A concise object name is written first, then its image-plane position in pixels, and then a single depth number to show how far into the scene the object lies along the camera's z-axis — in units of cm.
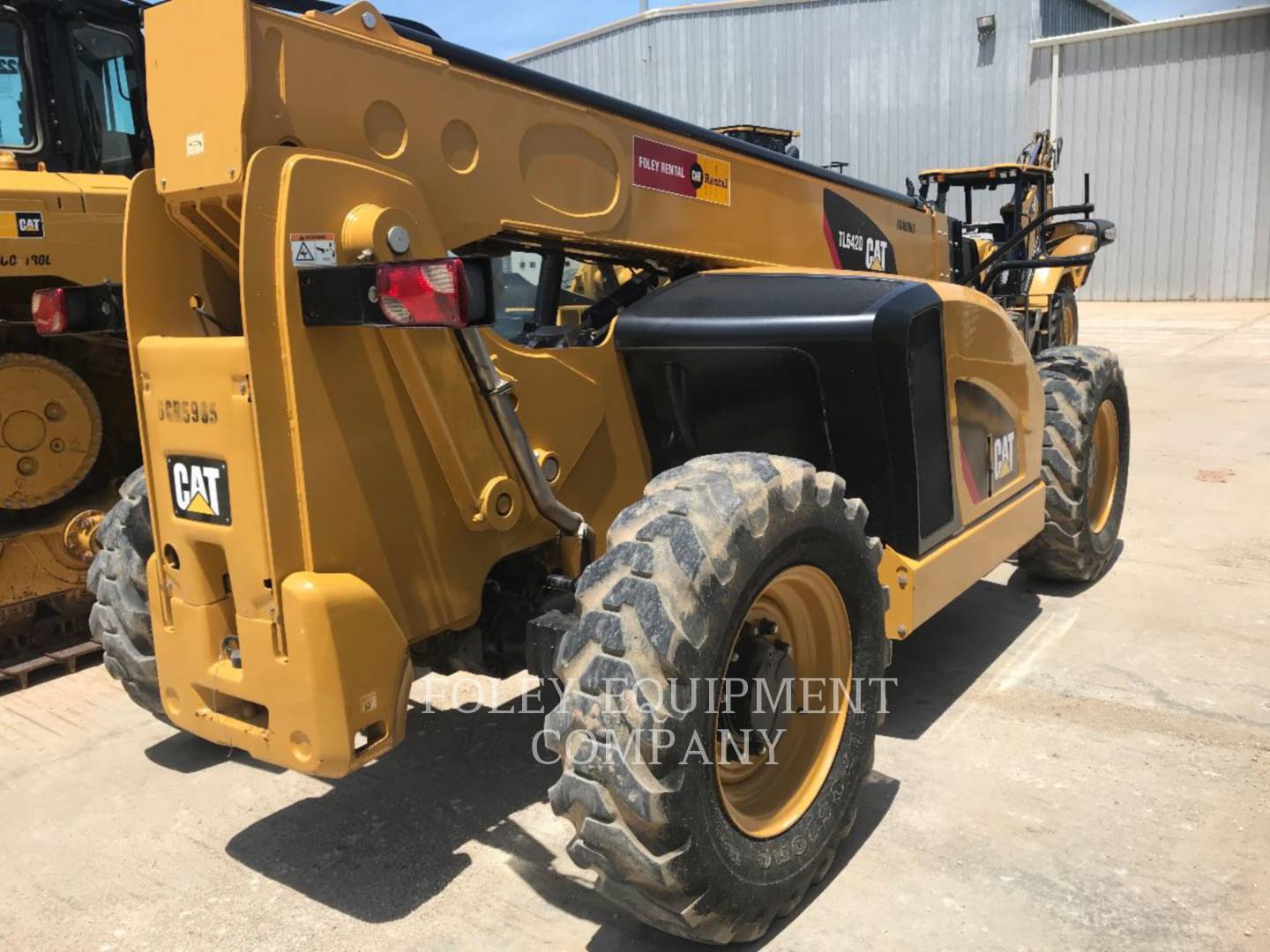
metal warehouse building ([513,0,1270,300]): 2027
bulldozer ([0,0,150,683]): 482
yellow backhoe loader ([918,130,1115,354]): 1020
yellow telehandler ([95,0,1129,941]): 234
